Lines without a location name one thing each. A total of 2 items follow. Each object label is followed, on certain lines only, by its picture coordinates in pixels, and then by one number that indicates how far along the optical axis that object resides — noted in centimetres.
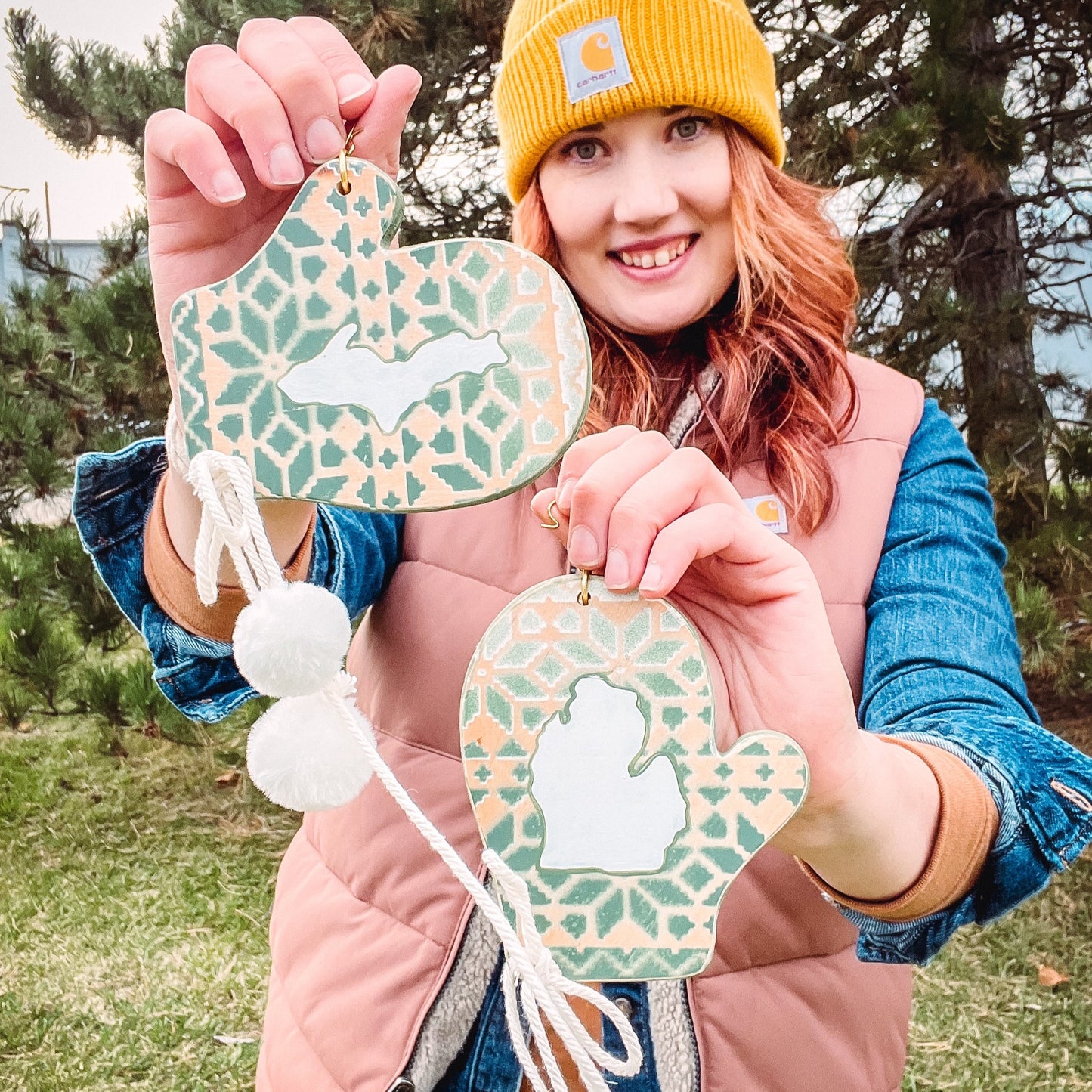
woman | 64
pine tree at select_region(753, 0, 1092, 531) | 183
